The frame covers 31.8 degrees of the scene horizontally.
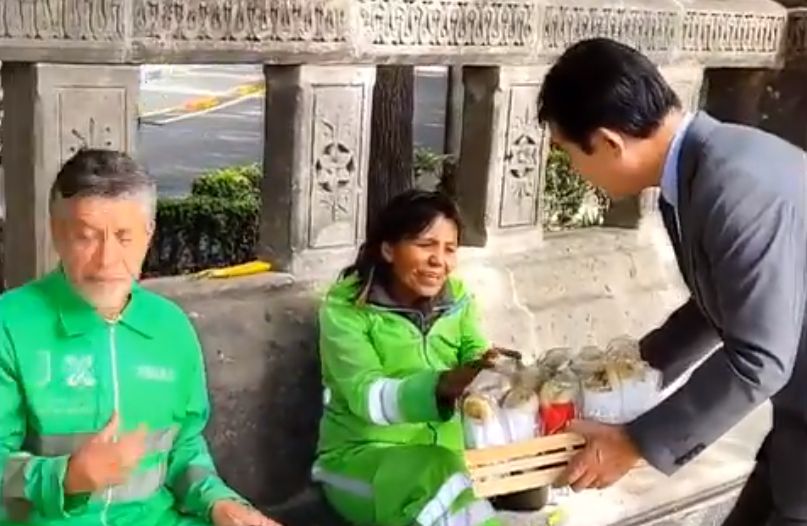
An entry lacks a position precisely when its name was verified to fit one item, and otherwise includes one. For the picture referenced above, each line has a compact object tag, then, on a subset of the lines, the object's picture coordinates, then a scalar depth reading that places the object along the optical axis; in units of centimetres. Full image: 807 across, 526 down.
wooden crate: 255
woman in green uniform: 319
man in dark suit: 224
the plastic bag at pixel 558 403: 272
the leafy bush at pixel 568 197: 699
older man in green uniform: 259
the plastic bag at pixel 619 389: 271
